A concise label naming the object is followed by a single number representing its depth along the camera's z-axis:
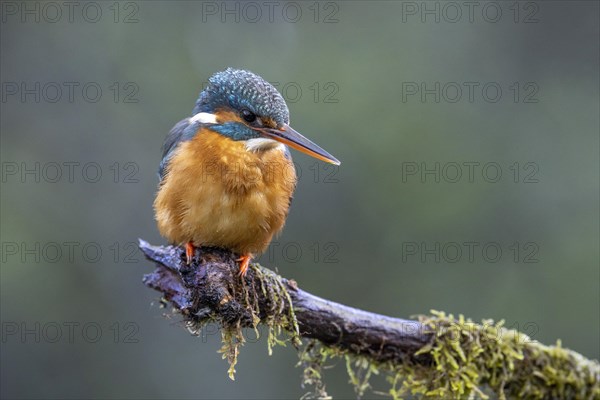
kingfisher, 7.60
